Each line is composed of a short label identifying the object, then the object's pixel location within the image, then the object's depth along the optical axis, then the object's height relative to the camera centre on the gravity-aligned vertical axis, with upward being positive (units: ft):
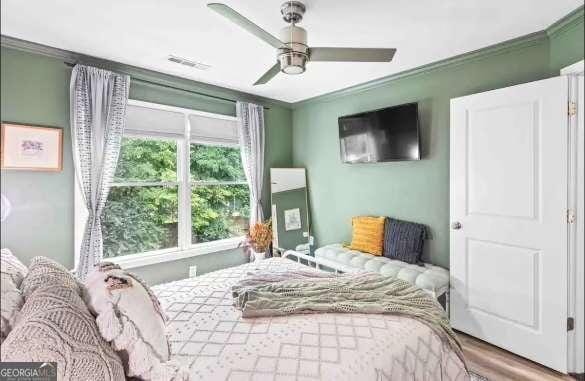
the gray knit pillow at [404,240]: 8.20 -1.62
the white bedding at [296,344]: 3.15 -1.93
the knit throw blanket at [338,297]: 4.31 -1.79
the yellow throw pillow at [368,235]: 8.90 -1.58
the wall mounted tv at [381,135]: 8.25 +1.54
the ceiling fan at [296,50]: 4.09 +2.14
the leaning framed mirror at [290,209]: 10.11 -0.85
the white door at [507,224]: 4.38 -0.81
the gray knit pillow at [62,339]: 1.70 -0.99
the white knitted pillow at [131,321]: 2.36 -1.17
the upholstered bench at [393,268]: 7.16 -2.26
